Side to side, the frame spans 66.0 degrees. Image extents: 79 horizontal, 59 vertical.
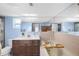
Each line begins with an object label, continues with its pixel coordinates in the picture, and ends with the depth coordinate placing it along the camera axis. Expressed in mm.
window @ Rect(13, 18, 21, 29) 2063
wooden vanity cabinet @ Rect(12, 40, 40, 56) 1893
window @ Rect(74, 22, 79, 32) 1361
